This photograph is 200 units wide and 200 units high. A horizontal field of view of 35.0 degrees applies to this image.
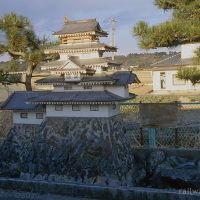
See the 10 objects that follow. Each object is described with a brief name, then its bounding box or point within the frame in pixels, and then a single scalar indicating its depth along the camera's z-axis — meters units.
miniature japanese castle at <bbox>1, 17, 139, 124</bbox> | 10.40
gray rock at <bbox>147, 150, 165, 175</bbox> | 11.07
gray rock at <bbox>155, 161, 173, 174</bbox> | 11.09
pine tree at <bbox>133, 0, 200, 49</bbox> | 8.10
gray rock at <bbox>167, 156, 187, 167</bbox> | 10.89
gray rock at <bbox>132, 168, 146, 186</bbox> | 11.34
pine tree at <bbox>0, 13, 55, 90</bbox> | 16.00
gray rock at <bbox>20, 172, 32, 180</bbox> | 10.83
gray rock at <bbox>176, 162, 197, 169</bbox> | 10.79
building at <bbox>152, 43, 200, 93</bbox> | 25.97
